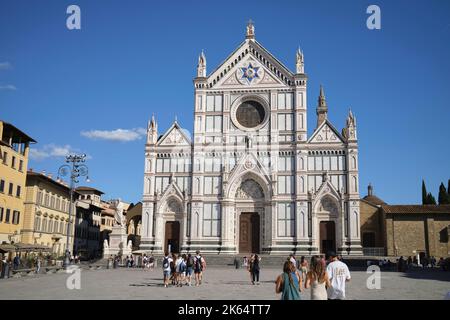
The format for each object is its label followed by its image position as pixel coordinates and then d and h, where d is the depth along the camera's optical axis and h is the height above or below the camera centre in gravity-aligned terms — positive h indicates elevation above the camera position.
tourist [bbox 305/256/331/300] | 9.70 -0.70
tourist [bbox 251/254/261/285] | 23.95 -1.18
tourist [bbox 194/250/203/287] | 24.05 -1.26
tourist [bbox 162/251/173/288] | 23.52 -1.32
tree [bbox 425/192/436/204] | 69.69 +7.41
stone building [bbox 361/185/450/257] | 49.44 +1.96
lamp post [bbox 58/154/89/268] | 35.08 +5.38
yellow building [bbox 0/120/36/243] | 41.75 +5.67
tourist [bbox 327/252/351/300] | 10.81 -0.74
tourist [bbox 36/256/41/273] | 33.59 -1.82
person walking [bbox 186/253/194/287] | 24.33 -1.26
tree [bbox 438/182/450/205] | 67.88 +7.80
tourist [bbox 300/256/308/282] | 19.28 -0.82
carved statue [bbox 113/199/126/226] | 48.44 +2.72
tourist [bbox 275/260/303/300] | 9.36 -0.74
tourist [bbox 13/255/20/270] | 34.01 -1.65
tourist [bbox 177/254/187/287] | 23.92 -1.25
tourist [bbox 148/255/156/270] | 41.00 -1.73
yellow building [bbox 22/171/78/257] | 47.12 +3.04
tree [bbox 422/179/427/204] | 70.69 +8.26
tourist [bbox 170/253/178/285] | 24.12 -1.39
